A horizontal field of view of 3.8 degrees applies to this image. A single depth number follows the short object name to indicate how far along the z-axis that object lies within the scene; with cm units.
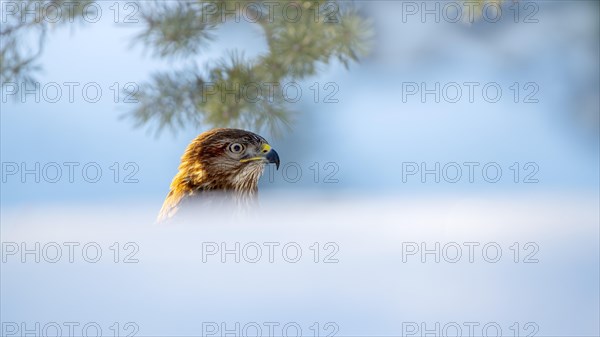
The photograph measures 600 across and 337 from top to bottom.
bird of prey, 873
